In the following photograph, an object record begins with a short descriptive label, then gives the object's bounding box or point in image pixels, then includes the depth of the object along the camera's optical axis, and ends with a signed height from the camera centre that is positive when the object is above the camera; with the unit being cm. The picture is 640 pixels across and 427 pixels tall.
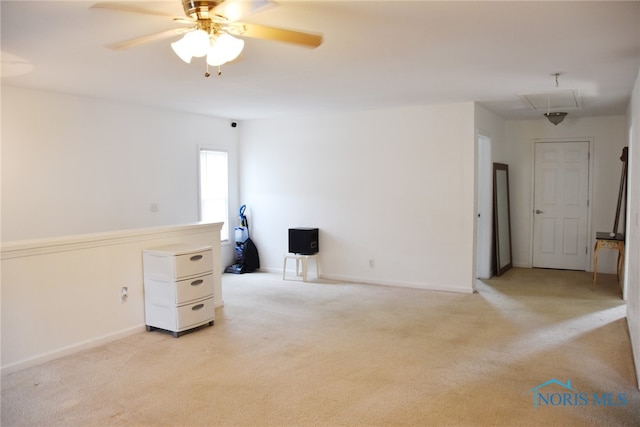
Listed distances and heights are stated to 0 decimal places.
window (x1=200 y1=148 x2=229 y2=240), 690 +13
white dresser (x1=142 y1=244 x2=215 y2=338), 416 -83
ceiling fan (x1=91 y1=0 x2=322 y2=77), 226 +86
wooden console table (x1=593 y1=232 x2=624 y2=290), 579 -63
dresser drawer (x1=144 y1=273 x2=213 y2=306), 416 -86
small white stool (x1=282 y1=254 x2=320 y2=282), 656 -95
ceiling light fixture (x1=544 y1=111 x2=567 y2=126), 555 +91
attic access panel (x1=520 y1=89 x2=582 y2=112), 505 +109
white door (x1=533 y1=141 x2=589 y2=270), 725 -18
